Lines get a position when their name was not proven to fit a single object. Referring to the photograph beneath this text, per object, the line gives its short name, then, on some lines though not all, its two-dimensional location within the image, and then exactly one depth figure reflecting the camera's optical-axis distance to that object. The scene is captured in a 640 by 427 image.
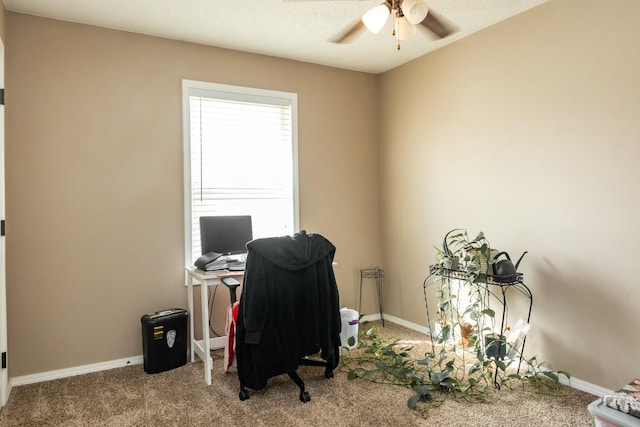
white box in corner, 2.03
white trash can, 3.56
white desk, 3.04
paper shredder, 3.22
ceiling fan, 2.17
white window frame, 3.63
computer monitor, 3.48
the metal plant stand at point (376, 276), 4.56
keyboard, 3.23
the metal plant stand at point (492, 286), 3.01
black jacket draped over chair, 2.66
